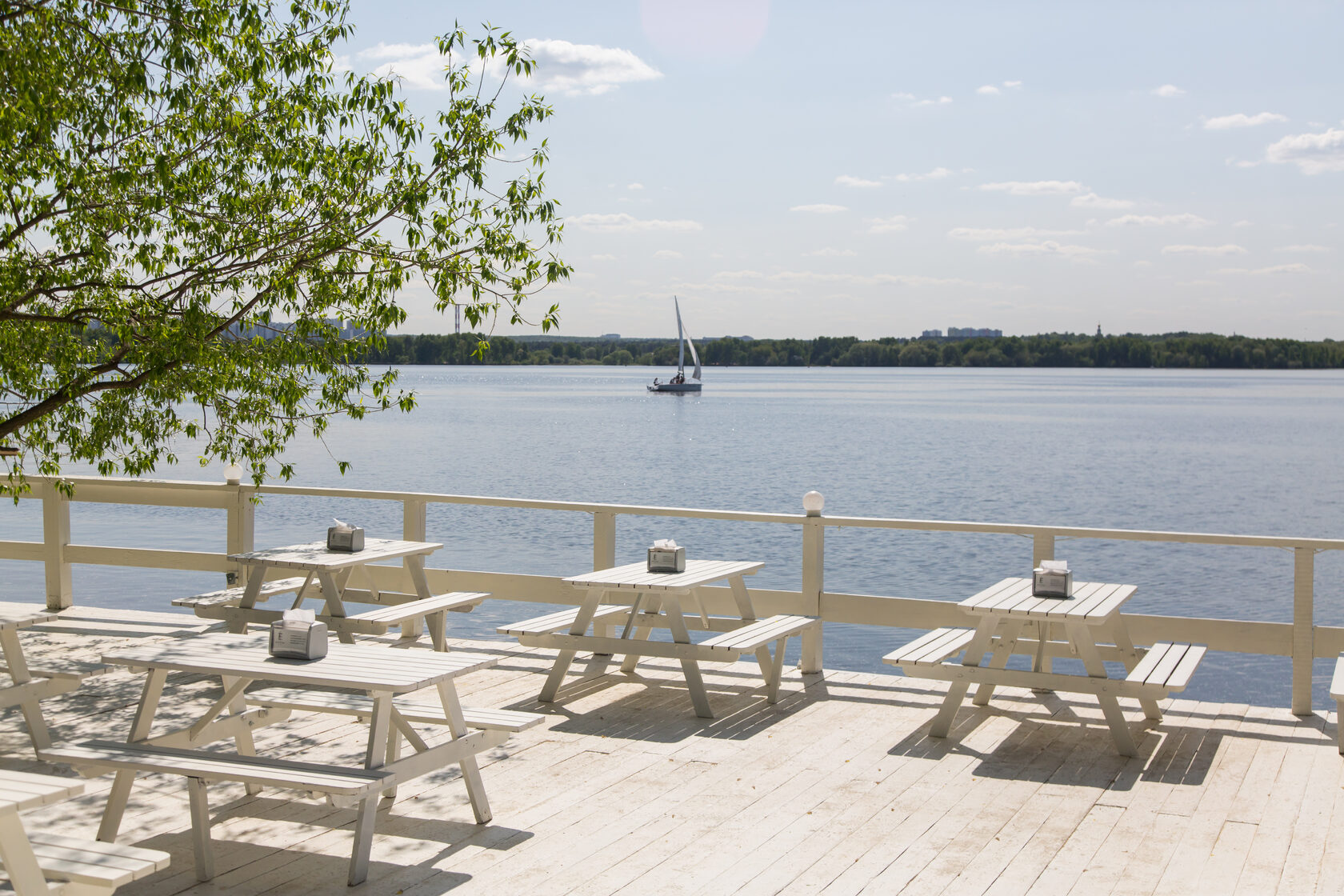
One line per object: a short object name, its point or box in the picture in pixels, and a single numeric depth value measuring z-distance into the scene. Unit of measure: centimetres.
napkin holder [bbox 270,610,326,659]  378
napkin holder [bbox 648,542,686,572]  600
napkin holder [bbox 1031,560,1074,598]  546
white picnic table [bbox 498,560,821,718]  562
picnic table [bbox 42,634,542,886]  349
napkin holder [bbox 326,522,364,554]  639
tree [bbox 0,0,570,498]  571
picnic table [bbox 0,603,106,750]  452
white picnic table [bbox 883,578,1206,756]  501
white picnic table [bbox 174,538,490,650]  595
